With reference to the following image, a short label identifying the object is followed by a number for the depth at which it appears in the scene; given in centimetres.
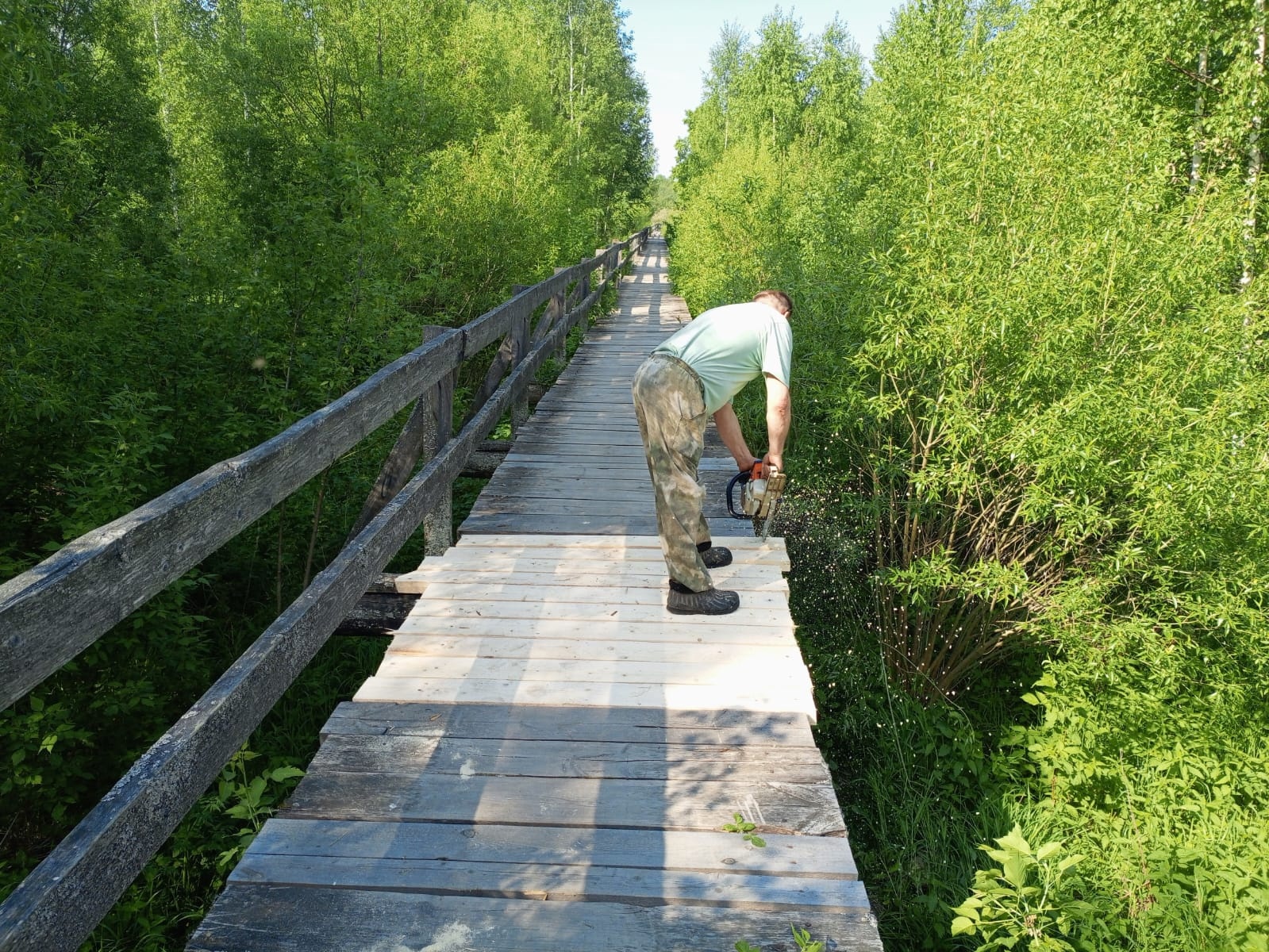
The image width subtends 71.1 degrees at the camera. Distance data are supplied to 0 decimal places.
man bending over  398
